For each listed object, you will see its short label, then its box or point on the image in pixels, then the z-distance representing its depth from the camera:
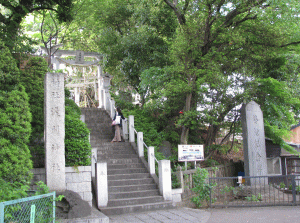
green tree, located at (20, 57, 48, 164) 8.74
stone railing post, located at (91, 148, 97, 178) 9.96
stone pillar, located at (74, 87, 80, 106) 24.24
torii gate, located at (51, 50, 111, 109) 16.84
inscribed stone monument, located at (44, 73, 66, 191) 7.48
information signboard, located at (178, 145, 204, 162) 11.49
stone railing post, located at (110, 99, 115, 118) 15.98
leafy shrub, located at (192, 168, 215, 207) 9.86
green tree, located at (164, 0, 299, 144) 12.75
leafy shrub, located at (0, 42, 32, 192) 6.64
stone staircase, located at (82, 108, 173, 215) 8.99
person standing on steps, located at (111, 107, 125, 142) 13.16
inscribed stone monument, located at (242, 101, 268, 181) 12.16
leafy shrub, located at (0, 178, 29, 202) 5.35
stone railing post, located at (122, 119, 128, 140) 13.65
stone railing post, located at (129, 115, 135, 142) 13.05
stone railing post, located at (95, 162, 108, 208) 8.71
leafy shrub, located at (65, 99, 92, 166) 8.65
